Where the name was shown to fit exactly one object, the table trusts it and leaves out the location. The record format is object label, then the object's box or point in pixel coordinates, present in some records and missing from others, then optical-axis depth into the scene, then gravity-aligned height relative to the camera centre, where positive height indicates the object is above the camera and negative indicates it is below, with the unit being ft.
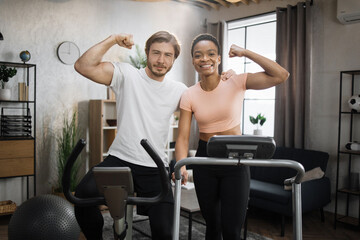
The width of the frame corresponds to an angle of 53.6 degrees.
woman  6.25 -0.15
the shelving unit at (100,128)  15.26 -0.80
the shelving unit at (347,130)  13.38 -0.65
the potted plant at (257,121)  16.07 -0.40
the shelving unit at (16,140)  13.06 -1.17
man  5.98 -0.05
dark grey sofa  12.33 -2.75
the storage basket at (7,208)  12.96 -3.67
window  18.28 +3.17
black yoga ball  7.16 -2.31
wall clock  15.44 +2.50
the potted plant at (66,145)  14.84 -1.53
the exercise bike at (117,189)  4.36 -1.02
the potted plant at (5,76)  13.28 +1.21
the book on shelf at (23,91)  13.77 +0.68
